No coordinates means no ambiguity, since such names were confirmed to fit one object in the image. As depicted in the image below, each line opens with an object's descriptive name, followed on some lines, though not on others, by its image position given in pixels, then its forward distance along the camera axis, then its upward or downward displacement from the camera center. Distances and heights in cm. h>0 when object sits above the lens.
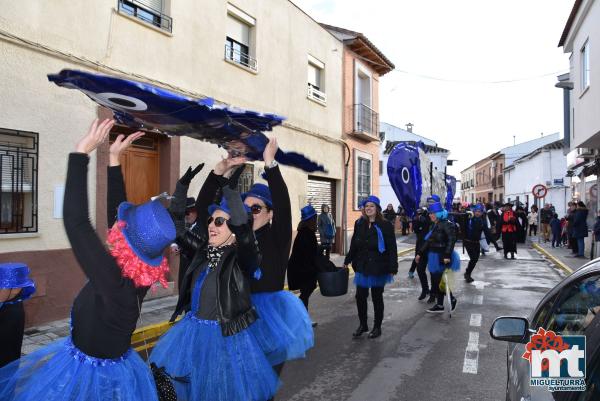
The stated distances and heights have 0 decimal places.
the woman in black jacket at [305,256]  666 -64
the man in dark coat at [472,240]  1095 -66
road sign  2055 +92
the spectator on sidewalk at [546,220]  2342 -38
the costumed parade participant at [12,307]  280 -61
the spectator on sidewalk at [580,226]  1526 -43
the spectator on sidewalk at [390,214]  2175 -14
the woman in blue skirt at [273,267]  322 -41
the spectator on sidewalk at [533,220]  2680 -44
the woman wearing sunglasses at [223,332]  288 -77
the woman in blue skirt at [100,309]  197 -44
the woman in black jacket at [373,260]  634 -66
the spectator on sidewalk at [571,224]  1629 -41
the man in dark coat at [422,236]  888 -50
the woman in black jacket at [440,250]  778 -64
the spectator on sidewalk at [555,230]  2003 -74
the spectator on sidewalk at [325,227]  1312 -46
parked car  183 -54
